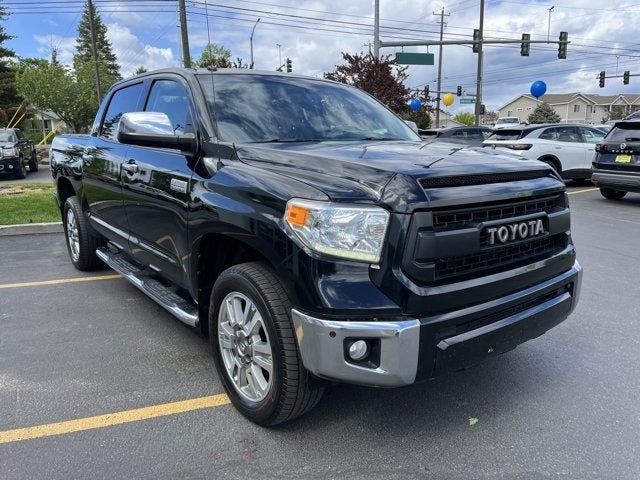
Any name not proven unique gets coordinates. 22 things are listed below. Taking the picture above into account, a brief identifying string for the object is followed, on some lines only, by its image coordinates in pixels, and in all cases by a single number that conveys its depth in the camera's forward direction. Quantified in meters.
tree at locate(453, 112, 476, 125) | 94.12
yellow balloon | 45.72
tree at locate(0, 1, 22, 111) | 49.28
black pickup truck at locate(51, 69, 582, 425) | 2.32
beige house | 89.81
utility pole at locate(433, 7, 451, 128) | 50.67
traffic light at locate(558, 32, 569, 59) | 24.81
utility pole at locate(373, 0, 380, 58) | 23.73
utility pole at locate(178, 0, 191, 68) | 16.48
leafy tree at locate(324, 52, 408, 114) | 23.03
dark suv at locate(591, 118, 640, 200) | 10.50
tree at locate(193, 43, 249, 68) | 48.32
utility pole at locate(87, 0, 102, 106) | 29.77
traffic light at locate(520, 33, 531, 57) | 24.50
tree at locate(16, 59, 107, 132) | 37.47
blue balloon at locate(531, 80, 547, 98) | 32.94
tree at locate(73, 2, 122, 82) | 83.38
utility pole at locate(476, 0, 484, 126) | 27.05
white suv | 13.53
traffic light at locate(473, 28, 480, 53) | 25.42
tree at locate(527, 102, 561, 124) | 65.62
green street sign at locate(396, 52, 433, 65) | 24.12
